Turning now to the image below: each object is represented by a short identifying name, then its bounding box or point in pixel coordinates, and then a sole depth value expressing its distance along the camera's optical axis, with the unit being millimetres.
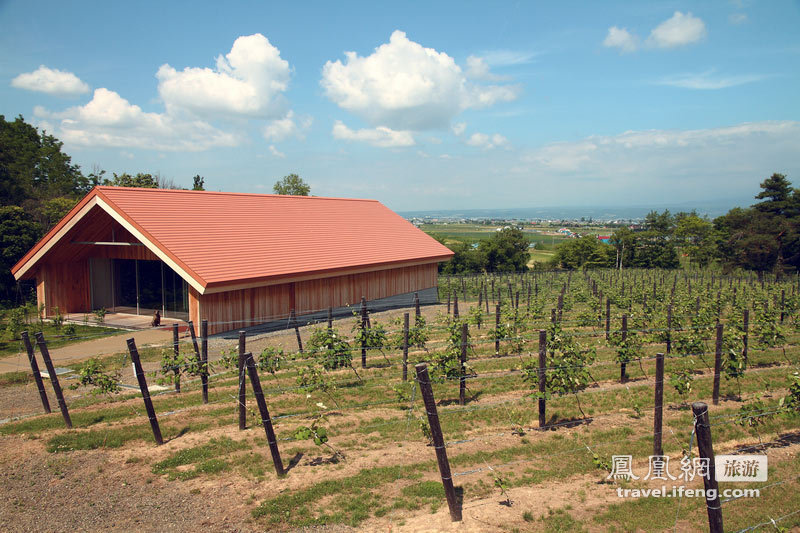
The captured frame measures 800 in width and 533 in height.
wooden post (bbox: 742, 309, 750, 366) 10723
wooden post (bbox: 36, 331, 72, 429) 7664
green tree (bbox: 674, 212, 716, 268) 55594
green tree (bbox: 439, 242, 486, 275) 58500
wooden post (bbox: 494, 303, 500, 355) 12697
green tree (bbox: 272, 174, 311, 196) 55056
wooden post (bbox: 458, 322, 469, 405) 8532
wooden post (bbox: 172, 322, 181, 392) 8992
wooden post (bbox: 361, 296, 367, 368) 11331
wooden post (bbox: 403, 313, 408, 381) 9867
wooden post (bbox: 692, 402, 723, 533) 3926
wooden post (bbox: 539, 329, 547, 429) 7336
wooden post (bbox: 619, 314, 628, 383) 10034
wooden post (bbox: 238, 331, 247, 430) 7203
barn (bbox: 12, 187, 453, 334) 17000
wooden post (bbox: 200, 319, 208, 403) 8758
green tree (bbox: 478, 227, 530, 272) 59250
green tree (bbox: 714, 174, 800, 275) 41250
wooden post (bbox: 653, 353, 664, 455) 6465
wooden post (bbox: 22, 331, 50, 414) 8211
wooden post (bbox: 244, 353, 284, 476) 6105
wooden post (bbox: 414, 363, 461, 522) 4961
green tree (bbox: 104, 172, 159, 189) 38938
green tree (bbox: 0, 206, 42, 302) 22438
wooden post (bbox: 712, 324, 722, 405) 8555
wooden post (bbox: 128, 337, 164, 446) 6922
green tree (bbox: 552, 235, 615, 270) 62531
